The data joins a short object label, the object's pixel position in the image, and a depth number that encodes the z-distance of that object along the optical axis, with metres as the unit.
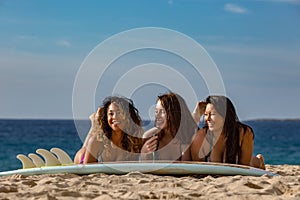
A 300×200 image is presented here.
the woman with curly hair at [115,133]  10.86
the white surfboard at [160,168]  10.28
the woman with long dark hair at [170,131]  10.54
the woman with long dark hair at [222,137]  10.58
